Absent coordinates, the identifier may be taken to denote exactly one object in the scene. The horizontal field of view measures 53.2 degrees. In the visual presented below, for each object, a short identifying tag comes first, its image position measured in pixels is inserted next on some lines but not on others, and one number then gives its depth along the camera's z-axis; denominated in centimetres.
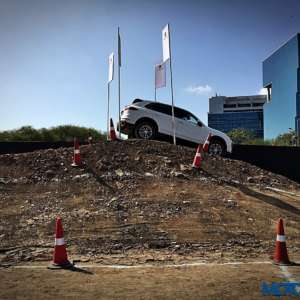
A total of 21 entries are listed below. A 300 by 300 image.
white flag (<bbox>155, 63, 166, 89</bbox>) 1129
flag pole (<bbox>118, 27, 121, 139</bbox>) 1143
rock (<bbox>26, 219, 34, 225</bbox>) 694
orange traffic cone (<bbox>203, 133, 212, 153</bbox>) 1065
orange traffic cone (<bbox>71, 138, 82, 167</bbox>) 888
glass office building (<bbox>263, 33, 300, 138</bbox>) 5651
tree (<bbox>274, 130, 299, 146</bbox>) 4686
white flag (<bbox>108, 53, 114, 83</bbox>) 1143
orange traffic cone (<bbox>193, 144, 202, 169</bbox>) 915
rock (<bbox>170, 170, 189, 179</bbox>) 858
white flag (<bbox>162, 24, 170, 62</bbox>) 1066
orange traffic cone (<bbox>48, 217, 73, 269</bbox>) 520
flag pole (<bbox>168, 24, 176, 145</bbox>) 1072
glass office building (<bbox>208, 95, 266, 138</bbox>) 8866
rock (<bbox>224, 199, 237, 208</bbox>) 759
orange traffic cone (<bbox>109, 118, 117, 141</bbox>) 1041
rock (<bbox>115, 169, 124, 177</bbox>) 857
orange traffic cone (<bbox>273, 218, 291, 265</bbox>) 538
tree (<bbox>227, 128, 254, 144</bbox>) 6021
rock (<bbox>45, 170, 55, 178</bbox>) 856
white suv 1120
